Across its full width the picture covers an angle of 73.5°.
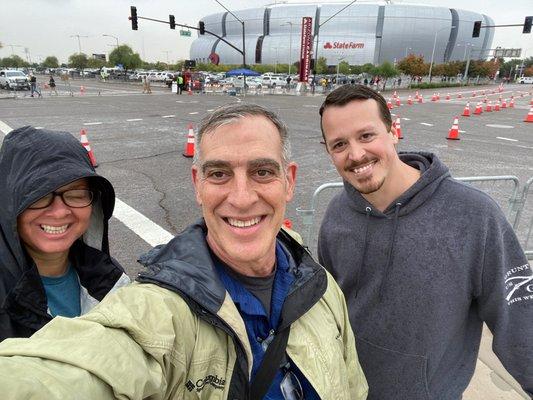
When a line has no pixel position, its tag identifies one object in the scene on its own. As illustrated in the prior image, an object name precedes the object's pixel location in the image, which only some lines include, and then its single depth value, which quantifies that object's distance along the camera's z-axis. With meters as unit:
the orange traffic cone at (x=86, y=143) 8.39
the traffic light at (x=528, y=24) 27.67
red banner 38.72
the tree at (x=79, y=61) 101.06
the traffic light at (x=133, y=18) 24.94
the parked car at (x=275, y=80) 48.28
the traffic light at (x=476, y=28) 28.27
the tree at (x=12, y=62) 131.12
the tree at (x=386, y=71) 52.50
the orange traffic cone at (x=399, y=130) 13.45
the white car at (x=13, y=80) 31.50
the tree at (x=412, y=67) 58.81
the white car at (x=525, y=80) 89.19
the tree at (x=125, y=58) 81.54
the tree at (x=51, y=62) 136.00
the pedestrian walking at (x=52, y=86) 32.26
